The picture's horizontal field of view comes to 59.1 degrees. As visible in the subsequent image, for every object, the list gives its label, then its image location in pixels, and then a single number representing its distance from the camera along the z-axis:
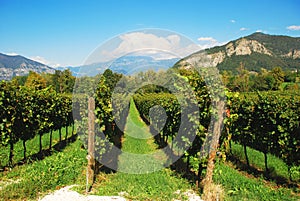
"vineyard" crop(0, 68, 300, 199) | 7.38
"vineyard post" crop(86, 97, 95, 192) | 7.65
